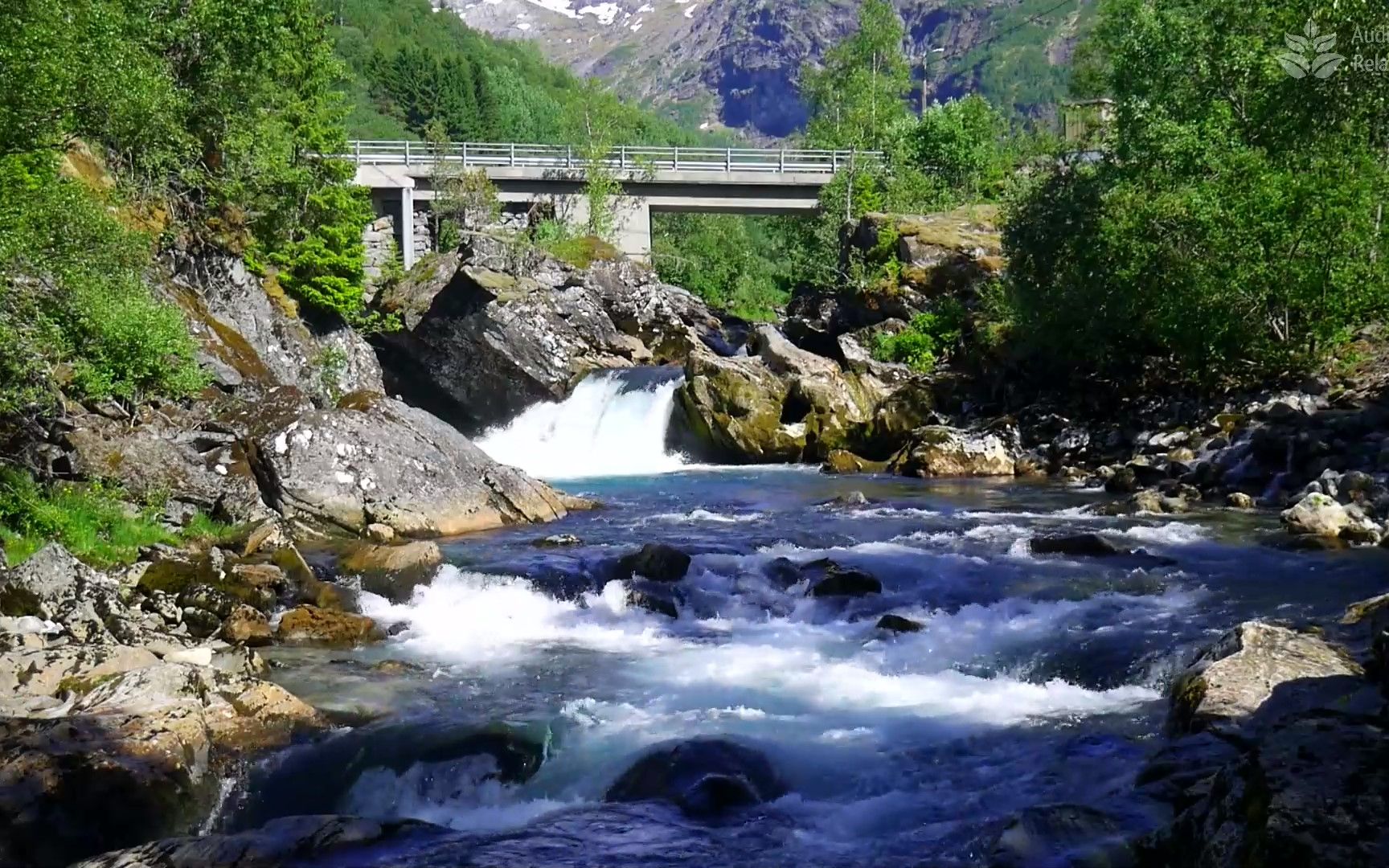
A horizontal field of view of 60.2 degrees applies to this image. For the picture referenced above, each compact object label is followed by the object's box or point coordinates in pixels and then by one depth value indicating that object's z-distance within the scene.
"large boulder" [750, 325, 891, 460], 30.86
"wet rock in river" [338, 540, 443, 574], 16.52
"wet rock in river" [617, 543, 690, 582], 16.19
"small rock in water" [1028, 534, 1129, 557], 16.97
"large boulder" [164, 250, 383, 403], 25.75
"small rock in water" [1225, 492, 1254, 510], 20.47
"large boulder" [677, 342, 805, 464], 31.03
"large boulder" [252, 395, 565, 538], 19.59
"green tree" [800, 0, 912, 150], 59.38
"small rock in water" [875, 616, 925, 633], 13.94
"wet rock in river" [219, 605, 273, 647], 13.55
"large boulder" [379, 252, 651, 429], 36.12
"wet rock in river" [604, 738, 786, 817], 9.27
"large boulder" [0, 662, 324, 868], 8.64
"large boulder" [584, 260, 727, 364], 41.31
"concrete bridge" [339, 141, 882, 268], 51.66
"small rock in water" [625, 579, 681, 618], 15.24
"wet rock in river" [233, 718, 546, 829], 9.71
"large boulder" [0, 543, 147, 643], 12.45
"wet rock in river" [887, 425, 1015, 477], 27.16
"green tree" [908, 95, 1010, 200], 54.06
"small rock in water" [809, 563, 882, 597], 15.39
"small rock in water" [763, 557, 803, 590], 16.08
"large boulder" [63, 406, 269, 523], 18.00
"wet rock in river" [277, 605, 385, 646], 13.99
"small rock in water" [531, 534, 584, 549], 18.55
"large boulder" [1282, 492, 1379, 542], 16.70
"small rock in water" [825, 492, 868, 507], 22.81
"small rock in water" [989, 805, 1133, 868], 7.55
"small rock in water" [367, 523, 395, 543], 19.19
